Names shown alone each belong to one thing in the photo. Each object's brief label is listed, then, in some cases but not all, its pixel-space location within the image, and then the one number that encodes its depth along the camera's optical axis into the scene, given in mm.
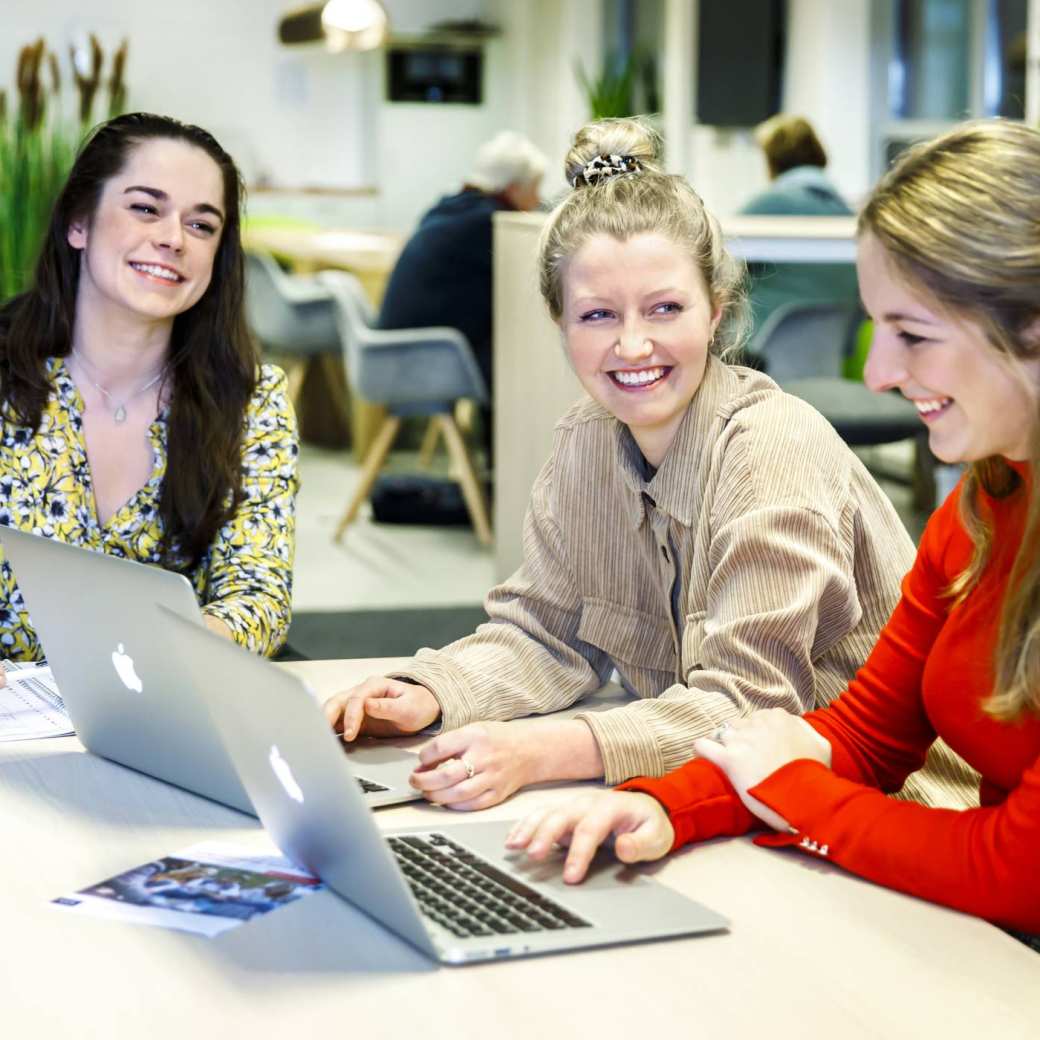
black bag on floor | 5918
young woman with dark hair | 2053
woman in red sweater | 1100
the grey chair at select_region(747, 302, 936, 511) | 4273
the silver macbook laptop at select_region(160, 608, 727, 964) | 963
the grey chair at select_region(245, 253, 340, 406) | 6660
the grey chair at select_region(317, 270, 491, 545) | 5410
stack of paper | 1510
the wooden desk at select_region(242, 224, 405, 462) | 7117
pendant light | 7645
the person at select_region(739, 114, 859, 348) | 4887
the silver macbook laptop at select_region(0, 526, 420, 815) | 1221
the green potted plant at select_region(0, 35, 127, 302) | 4930
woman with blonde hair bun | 1402
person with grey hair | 5375
